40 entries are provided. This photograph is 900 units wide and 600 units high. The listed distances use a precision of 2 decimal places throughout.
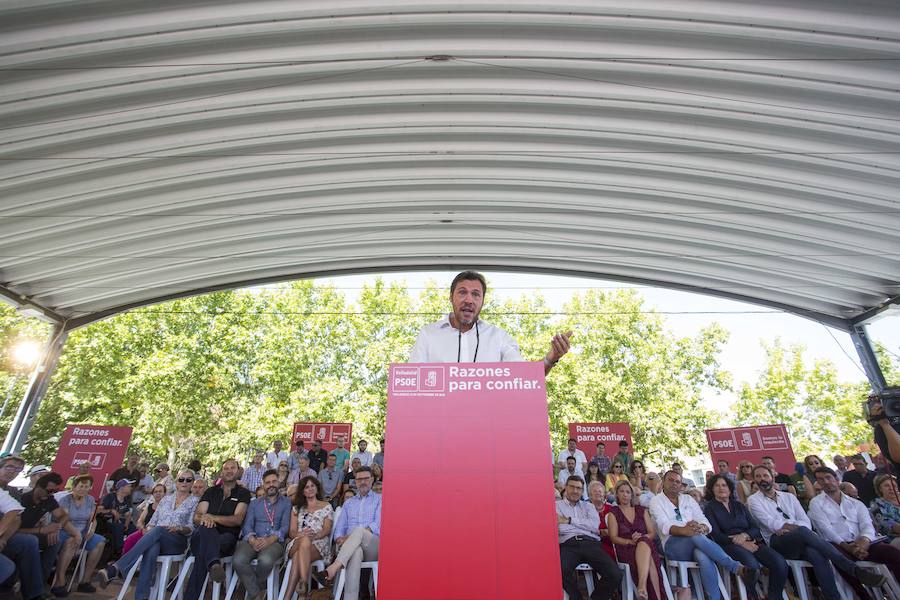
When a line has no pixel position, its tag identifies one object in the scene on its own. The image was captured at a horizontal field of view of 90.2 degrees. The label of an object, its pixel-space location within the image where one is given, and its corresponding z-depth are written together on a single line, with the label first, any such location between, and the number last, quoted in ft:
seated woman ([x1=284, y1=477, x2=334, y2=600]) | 16.83
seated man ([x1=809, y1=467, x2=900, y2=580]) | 17.24
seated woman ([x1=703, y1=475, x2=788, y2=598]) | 17.43
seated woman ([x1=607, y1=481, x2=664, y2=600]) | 17.11
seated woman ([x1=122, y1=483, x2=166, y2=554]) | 21.42
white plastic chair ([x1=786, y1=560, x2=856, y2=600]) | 17.25
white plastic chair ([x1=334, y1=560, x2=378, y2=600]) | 15.82
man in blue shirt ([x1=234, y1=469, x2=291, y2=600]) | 17.26
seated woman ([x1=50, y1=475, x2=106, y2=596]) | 21.33
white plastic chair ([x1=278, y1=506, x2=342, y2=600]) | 16.85
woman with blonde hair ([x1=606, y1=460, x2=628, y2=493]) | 27.76
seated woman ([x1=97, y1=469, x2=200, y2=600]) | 17.57
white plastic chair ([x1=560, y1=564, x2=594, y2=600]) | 18.84
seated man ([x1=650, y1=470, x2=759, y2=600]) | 17.20
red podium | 4.93
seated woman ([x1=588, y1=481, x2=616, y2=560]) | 20.44
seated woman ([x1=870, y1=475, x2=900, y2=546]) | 19.01
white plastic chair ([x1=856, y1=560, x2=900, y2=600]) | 16.58
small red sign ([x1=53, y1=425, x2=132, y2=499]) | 30.50
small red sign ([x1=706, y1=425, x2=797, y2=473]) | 31.76
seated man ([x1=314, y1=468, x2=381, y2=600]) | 16.26
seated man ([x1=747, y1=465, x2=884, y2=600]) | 16.85
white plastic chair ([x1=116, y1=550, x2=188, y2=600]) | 16.90
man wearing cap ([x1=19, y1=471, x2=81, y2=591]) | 18.83
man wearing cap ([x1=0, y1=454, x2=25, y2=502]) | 19.79
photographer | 14.43
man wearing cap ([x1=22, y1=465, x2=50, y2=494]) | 29.77
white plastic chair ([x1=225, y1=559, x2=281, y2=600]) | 17.06
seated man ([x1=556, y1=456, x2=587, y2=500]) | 29.86
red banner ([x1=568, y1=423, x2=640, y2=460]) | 39.83
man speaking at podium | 8.09
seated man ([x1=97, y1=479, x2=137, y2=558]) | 24.80
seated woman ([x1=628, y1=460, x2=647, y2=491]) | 27.86
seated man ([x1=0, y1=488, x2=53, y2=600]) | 17.25
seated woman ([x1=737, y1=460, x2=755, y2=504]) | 22.59
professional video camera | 14.92
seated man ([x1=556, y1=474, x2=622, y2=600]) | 16.57
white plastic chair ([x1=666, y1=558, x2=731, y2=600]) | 17.54
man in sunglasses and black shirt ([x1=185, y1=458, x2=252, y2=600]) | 16.98
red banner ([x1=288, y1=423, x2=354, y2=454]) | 41.32
